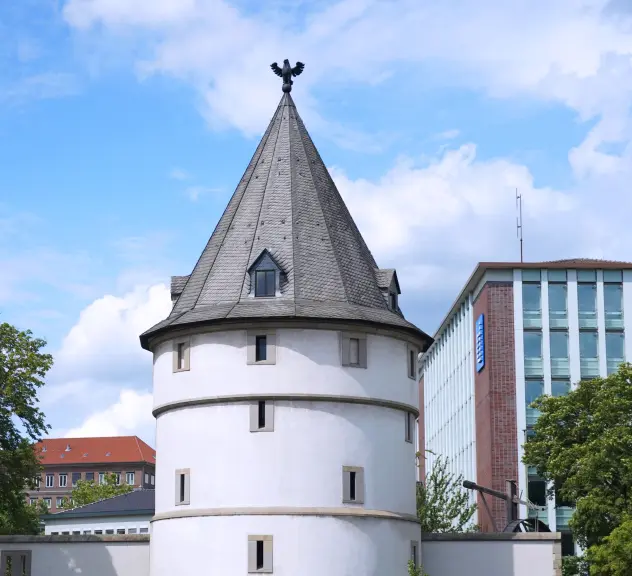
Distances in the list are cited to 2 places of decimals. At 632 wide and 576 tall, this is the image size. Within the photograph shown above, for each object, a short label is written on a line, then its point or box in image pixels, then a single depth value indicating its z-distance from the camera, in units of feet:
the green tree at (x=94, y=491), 402.72
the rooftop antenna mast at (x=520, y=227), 308.60
